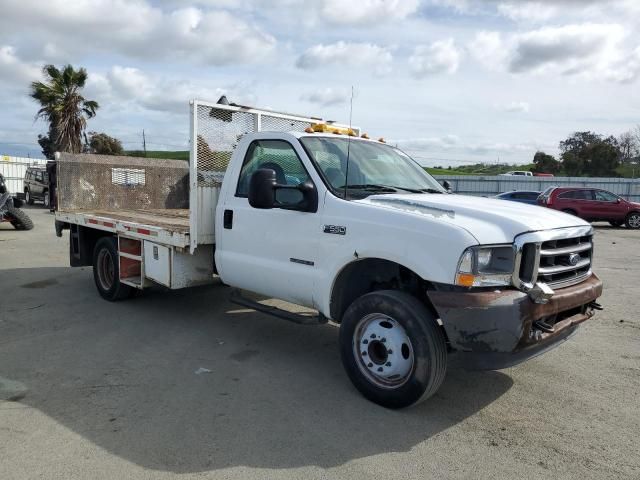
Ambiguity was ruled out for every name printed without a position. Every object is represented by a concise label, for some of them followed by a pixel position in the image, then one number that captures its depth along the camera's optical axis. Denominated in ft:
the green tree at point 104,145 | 145.59
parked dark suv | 86.38
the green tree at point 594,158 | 179.32
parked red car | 71.36
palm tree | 100.67
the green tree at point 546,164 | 209.63
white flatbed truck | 12.09
